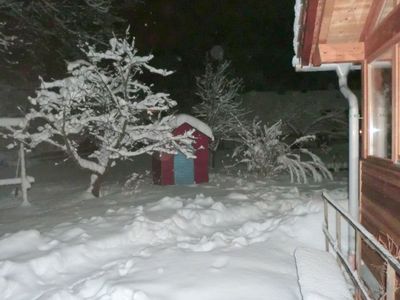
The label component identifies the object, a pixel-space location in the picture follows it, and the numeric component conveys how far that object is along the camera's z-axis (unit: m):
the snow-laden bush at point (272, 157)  14.86
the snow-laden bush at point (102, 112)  9.62
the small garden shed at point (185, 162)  12.62
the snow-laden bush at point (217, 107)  19.11
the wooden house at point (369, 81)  4.51
